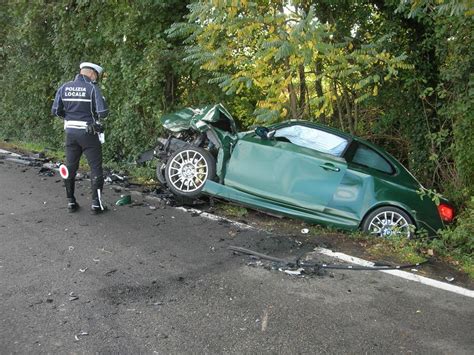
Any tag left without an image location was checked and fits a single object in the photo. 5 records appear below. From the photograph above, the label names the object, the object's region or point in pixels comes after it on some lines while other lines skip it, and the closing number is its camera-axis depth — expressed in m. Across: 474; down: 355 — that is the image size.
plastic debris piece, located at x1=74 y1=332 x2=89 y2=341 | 3.71
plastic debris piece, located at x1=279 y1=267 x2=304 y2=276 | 5.03
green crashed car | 6.60
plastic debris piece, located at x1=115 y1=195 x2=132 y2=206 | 7.46
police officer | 6.88
